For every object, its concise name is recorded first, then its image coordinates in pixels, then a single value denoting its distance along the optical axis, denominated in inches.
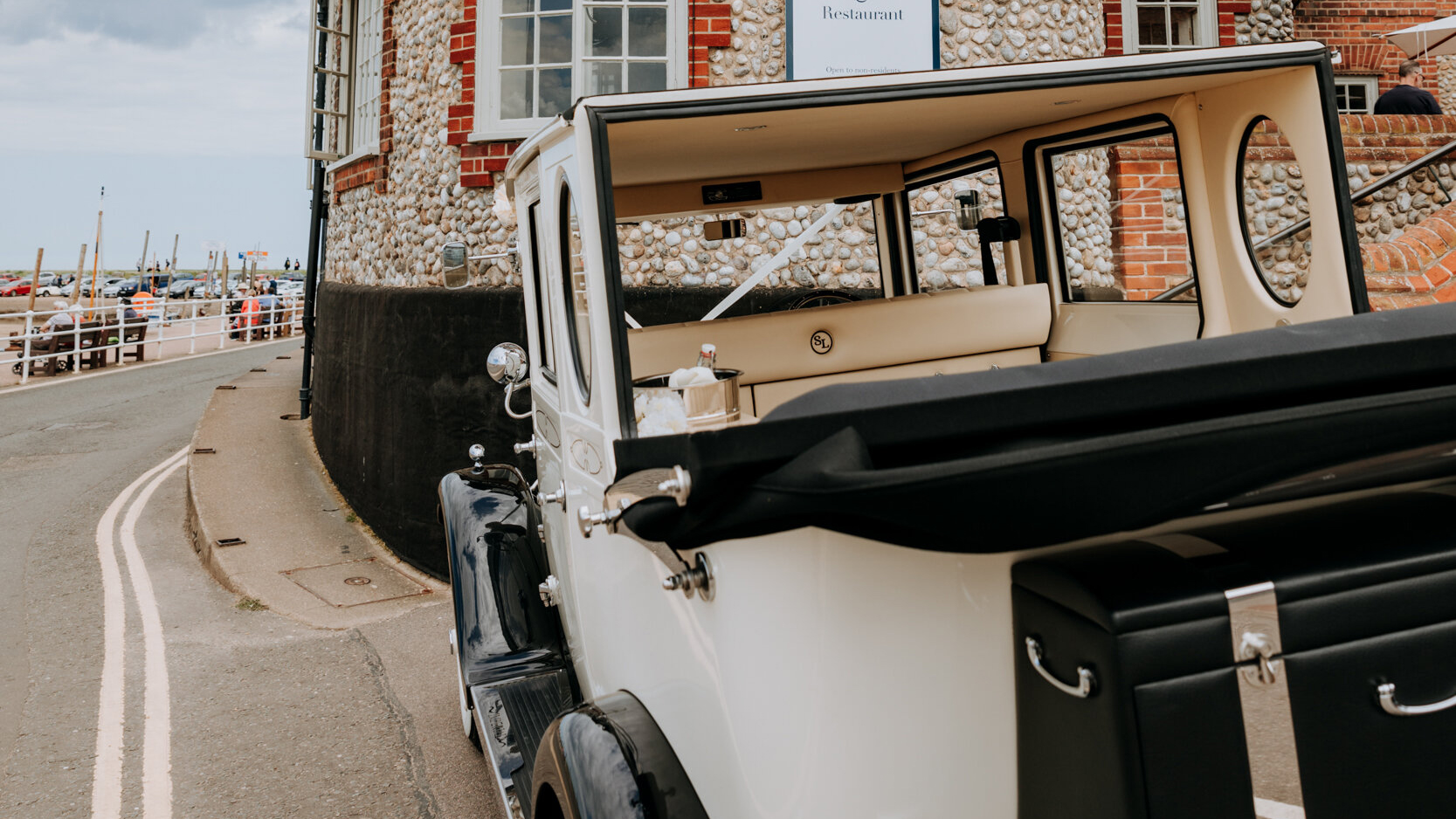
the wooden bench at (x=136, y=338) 786.2
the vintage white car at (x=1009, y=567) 50.7
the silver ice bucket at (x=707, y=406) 80.0
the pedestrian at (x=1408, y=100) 335.3
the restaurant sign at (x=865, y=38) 223.9
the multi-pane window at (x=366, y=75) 422.6
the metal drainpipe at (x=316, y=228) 461.8
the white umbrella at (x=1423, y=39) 394.0
